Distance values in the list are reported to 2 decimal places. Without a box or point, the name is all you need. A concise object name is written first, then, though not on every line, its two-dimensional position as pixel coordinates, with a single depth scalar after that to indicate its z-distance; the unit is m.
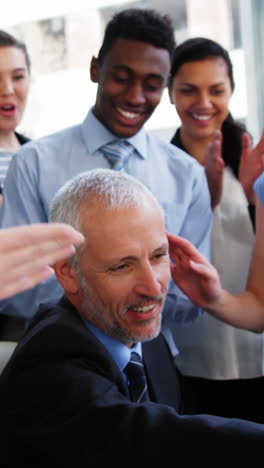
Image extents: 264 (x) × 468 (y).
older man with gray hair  1.41
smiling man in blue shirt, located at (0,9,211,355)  2.01
